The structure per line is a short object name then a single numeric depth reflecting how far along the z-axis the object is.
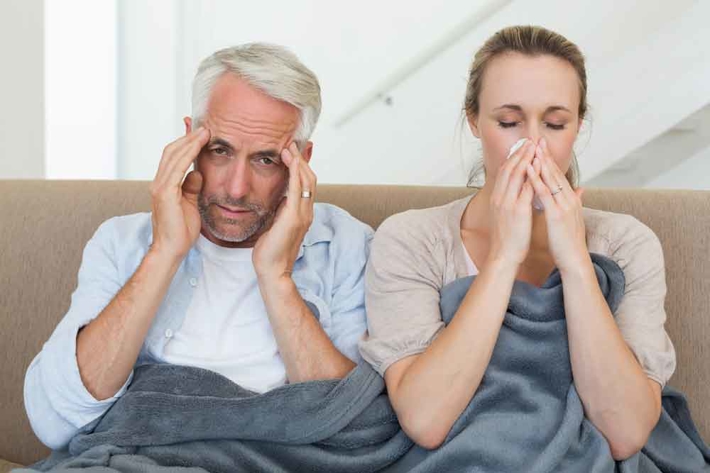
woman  1.45
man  1.60
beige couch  1.77
